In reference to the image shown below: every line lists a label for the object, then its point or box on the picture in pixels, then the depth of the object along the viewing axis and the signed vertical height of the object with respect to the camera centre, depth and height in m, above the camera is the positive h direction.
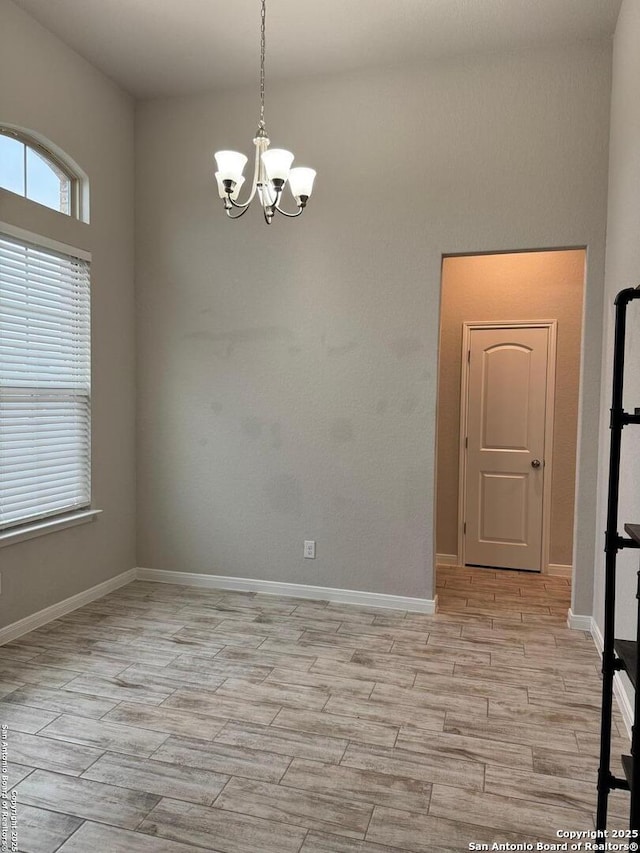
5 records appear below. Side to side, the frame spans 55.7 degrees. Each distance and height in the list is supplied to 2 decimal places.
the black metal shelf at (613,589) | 1.72 -0.54
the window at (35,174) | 3.47 +1.35
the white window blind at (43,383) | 3.46 +0.07
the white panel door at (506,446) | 5.01 -0.38
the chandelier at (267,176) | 2.74 +1.05
